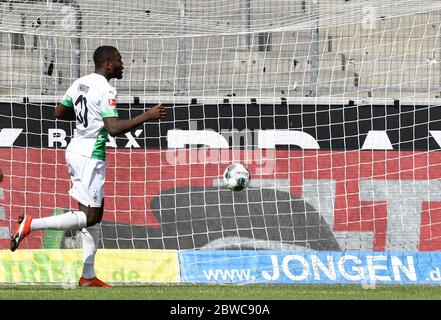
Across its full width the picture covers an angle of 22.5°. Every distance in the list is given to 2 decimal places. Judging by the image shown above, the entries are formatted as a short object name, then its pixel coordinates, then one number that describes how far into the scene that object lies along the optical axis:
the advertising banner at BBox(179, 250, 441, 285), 12.27
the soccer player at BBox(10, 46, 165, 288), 9.33
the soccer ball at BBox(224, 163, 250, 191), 11.27
